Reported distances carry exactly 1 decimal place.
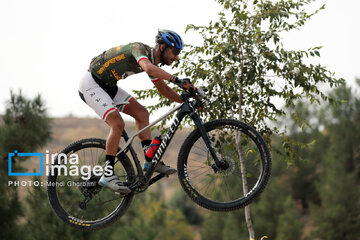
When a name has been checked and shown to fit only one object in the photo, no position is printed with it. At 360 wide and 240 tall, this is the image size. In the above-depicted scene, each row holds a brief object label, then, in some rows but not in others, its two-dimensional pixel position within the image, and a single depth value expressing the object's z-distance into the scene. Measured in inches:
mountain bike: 454.9
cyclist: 466.3
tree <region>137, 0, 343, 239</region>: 792.9
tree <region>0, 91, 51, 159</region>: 1544.0
